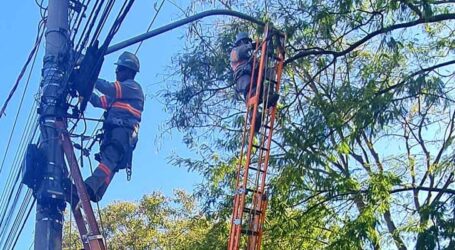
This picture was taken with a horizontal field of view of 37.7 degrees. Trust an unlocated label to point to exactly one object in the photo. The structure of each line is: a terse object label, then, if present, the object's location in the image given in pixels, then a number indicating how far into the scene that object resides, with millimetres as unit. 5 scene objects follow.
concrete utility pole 4668
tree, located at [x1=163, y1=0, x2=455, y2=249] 6254
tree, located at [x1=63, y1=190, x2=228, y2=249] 19062
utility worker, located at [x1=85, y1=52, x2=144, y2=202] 5047
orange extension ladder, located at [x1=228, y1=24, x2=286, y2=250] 4324
